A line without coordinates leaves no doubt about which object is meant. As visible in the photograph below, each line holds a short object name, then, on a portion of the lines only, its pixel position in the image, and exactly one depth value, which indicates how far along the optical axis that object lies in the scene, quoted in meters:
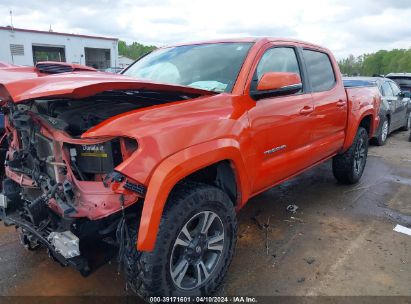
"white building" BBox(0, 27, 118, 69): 25.97
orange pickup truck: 2.20
